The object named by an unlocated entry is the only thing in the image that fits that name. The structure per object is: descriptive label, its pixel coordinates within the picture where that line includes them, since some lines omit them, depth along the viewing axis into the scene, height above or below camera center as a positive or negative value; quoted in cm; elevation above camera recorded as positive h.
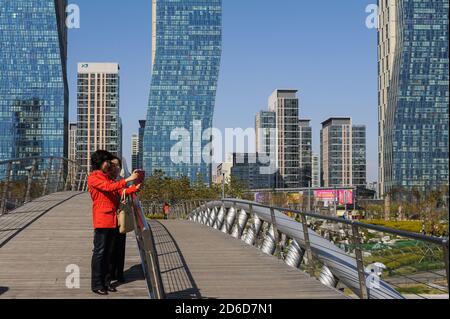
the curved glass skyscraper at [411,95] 13188 +1512
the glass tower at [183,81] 17075 +2421
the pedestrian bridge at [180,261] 754 -130
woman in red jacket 707 -47
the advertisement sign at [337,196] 11278 -437
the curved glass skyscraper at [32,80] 13600 +1957
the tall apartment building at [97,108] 18950 +1892
